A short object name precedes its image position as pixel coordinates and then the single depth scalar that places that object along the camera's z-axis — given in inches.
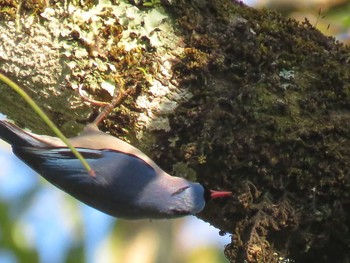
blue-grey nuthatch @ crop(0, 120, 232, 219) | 279.1
